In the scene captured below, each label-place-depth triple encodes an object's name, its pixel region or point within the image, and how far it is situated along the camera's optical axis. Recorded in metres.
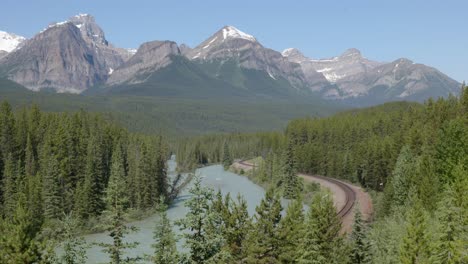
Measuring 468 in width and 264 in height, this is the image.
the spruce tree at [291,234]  38.41
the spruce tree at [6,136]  91.31
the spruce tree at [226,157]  191.62
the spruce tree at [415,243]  36.44
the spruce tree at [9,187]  77.69
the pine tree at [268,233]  37.78
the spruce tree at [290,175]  109.12
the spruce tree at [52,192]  79.69
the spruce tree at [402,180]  61.22
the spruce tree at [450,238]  33.41
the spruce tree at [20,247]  34.22
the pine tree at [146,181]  98.29
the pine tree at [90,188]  83.31
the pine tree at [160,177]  104.83
